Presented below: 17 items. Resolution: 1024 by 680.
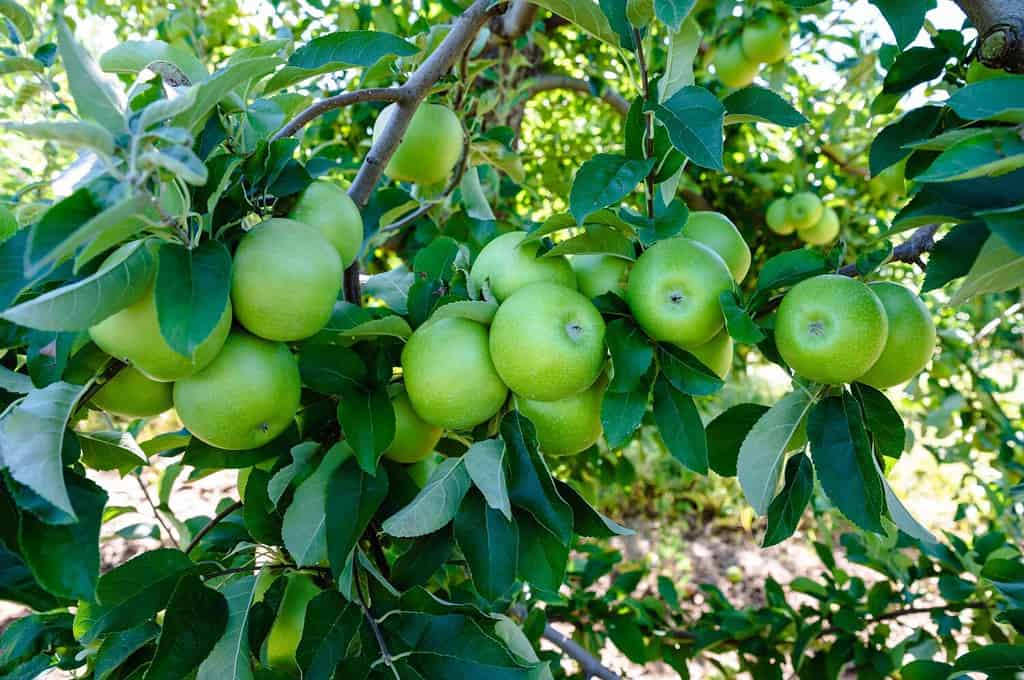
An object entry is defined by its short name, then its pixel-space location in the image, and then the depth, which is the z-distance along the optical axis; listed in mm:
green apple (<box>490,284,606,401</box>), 819
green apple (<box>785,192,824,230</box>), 2893
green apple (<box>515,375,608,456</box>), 927
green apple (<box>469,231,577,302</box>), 923
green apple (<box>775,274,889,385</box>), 813
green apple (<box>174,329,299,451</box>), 811
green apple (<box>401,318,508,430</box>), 868
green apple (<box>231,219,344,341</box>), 767
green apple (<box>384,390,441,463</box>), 976
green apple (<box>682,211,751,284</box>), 1009
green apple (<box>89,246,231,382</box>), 722
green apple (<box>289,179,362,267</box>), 913
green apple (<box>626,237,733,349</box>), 837
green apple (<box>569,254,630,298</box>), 946
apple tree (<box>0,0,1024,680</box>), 687
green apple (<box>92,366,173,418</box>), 858
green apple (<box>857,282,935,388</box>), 894
